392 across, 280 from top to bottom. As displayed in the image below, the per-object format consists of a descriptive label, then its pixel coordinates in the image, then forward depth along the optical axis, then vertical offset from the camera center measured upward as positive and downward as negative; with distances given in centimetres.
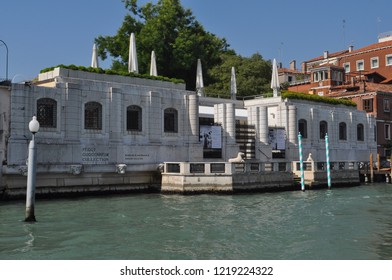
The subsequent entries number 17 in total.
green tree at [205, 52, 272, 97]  4853 +1019
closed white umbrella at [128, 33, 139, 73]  3025 +739
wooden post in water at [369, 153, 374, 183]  3891 -11
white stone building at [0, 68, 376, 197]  2395 +241
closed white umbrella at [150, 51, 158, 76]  3231 +727
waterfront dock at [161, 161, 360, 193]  2630 -46
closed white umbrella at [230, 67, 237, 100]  3738 +702
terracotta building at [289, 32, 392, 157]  4950 +1188
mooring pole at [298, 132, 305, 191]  3002 -48
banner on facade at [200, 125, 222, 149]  3144 +232
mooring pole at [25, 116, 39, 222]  1516 +11
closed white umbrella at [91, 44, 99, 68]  2947 +725
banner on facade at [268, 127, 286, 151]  3581 +244
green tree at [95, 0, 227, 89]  4906 +1428
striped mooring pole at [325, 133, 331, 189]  3216 -39
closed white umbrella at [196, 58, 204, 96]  3559 +698
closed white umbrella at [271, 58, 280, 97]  3861 +740
